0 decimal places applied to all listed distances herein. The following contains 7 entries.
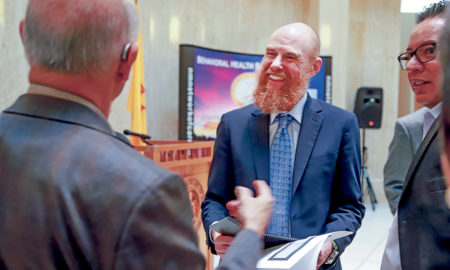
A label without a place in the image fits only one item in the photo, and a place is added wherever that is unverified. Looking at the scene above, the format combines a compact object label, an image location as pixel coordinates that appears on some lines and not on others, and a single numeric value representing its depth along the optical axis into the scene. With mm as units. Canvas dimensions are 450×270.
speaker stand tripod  8781
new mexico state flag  4867
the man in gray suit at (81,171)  860
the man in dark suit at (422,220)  1191
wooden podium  3613
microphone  2821
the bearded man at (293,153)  1847
